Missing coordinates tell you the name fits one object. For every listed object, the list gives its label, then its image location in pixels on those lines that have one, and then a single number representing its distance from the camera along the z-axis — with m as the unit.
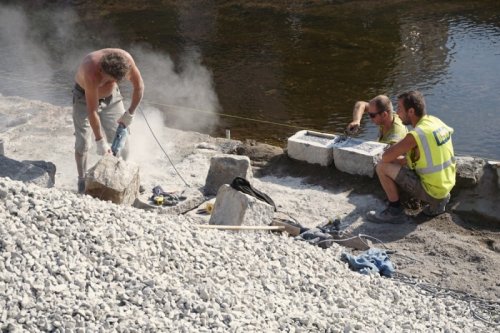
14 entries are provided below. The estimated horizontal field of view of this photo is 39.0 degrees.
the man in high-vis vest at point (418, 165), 6.68
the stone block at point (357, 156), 7.71
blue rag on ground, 5.87
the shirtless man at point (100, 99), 6.88
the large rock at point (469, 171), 7.39
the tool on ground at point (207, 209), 7.20
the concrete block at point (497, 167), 7.34
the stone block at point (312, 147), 8.04
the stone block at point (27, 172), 7.13
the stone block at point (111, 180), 6.76
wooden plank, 6.22
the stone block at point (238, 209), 6.48
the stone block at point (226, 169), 7.49
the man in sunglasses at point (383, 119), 7.25
